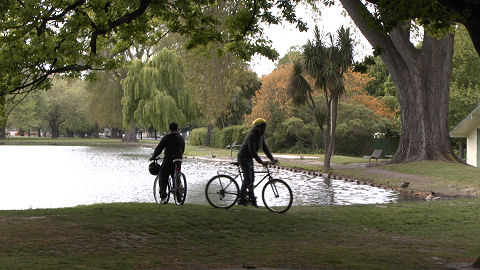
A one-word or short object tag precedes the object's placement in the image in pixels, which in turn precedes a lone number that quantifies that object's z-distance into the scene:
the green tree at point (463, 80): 35.28
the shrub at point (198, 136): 67.88
